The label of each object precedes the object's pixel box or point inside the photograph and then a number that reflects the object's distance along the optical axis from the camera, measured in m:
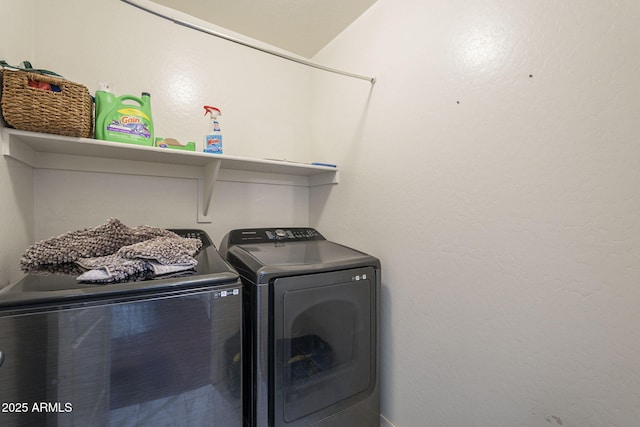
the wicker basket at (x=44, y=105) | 0.98
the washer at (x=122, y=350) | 0.69
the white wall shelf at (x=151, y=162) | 1.16
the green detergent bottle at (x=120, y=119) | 1.24
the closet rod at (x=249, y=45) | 1.08
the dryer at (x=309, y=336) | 1.09
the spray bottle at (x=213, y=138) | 1.53
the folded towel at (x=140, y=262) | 0.85
